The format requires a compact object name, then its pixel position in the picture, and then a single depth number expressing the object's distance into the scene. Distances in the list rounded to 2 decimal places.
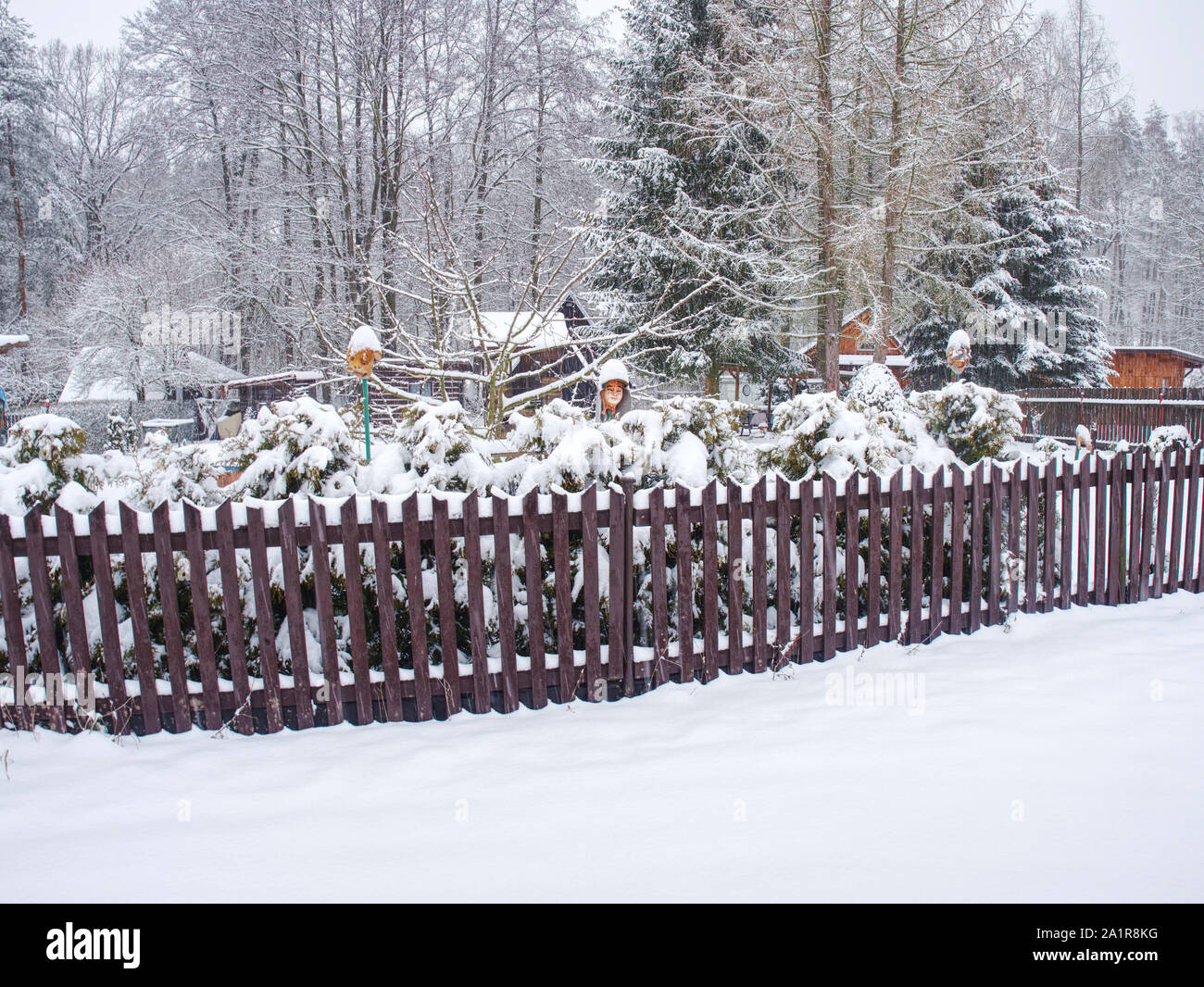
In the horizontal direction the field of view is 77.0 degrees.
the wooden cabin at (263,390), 23.28
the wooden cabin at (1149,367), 29.56
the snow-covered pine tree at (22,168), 24.30
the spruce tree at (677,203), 18.42
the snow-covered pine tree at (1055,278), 23.39
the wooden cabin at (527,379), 21.34
